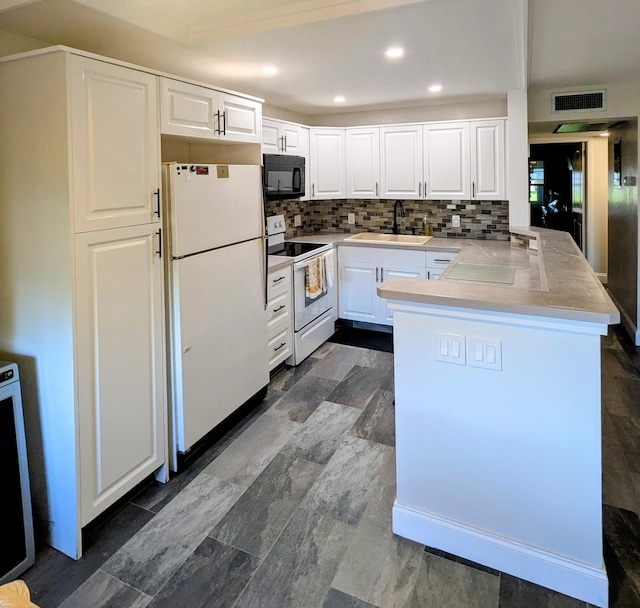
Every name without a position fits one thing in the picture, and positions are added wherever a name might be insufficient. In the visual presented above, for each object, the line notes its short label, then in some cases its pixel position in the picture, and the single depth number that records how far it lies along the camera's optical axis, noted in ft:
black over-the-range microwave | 12.19
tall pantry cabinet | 5.80
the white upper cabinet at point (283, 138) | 12.71
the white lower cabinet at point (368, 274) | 14.30
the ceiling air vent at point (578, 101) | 13.12
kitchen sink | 14.64
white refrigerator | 7.75
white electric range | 12.67
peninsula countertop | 5.11
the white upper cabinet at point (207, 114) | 7.34
